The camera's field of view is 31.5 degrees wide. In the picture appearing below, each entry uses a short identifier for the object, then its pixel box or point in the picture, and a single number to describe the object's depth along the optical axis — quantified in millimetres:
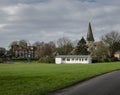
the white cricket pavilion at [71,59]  88981
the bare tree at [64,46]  108533
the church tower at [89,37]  131552
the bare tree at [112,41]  95233
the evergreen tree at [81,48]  98336
